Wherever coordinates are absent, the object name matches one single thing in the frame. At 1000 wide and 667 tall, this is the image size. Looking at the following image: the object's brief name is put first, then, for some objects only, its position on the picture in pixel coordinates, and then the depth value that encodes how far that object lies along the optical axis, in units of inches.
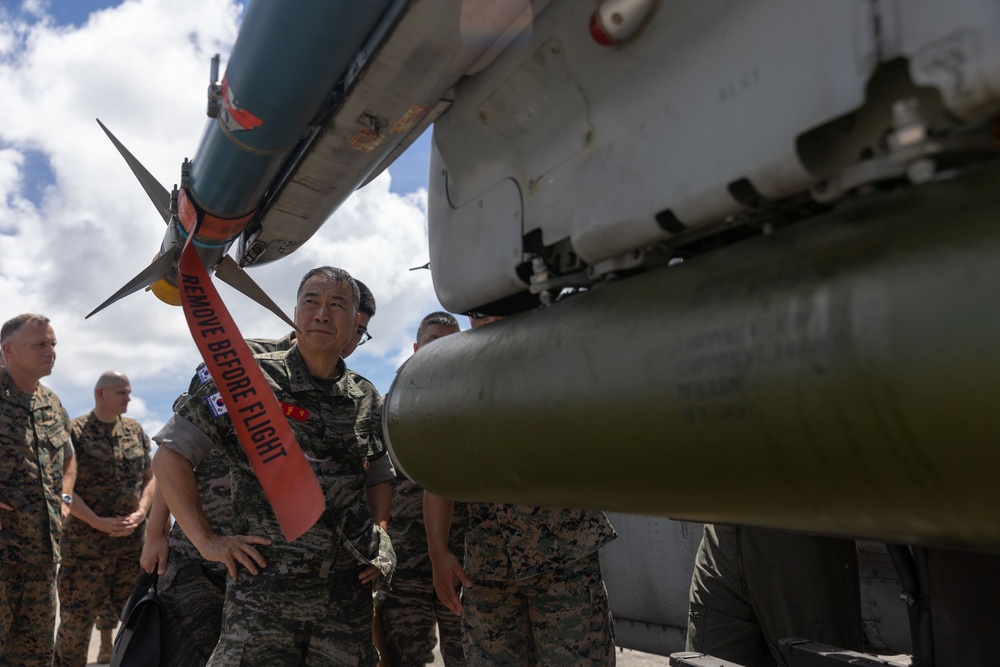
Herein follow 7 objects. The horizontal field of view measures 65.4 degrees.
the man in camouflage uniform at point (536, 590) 102.0
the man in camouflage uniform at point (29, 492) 153.3
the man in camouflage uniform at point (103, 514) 191.0
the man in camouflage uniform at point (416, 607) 132.3
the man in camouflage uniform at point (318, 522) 91.5
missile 63.0
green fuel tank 32.9
